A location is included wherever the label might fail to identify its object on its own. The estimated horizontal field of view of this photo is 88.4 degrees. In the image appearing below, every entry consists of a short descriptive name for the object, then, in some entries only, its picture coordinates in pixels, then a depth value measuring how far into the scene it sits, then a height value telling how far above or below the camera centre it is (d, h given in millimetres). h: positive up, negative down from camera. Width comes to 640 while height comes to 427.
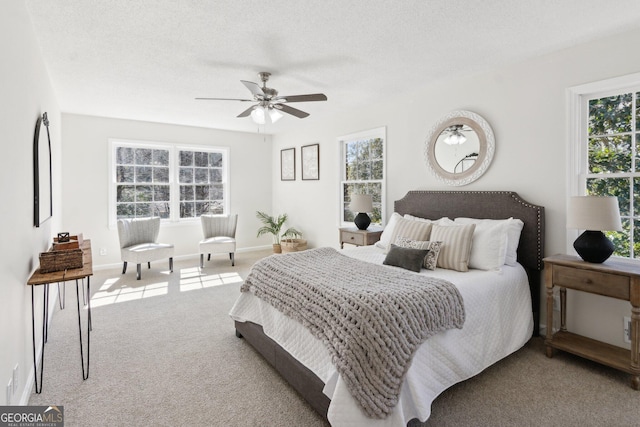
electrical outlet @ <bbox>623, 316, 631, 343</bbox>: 2543 -958
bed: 1778 -890
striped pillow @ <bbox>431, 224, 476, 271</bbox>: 2783 -353
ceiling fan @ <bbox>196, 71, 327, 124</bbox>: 3141 +1064
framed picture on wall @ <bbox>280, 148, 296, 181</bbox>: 6492 +886
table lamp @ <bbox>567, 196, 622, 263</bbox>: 2324 -124
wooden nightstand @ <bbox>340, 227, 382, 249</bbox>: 4258 -381
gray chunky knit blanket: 1674 -634
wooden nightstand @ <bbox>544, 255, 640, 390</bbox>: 2191 -613
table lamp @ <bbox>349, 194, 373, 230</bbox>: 4391 +3
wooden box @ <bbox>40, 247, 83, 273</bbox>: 2309 -359
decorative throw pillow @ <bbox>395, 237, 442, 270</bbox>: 2810 -363
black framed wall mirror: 2475 +311
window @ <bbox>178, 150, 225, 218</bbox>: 6238 +504
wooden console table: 2133 -452
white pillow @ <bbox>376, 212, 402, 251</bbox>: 3575 -294
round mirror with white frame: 3428 +650
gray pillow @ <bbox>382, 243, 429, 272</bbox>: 2723 -435
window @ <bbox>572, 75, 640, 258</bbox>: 2609 +430
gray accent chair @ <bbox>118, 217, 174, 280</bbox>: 4828 -525
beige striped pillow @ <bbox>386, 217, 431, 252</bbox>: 3217 -236
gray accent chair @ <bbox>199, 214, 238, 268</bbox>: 5559 -477
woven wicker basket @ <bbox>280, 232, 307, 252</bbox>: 5902 -663
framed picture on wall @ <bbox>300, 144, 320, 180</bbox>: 5801 +843
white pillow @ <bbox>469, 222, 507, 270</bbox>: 2777 -361
